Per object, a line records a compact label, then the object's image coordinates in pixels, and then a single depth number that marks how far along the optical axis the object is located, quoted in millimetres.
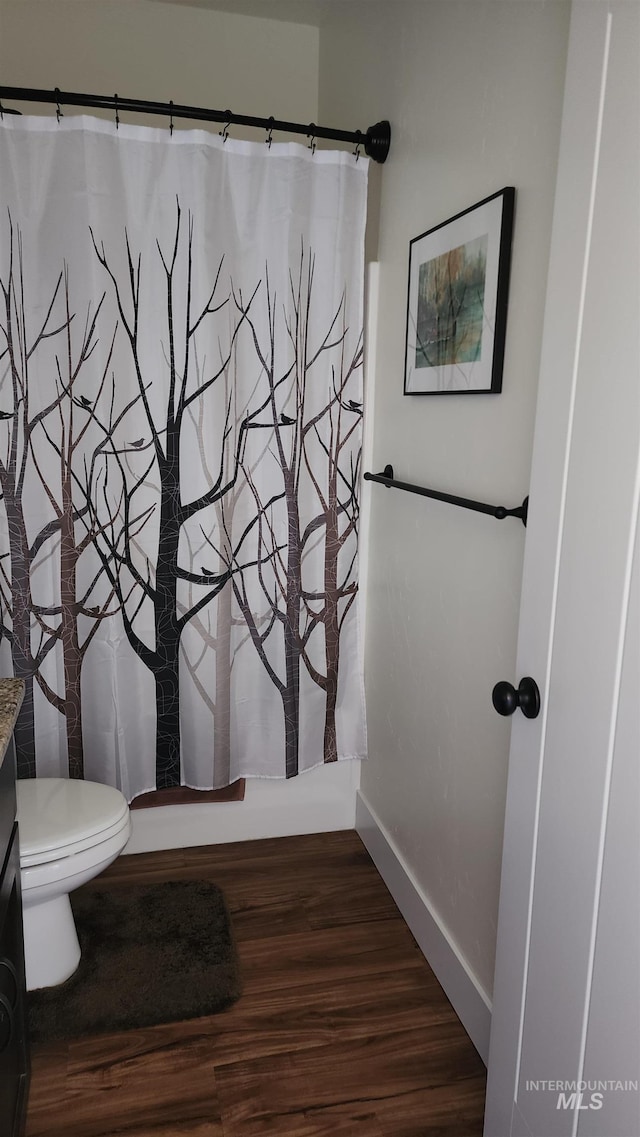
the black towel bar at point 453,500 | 1421
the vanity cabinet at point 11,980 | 1252
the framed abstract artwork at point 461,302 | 1500
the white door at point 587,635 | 996
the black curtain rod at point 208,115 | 1789
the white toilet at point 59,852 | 1724
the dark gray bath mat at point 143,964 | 1786
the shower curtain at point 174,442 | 1938
